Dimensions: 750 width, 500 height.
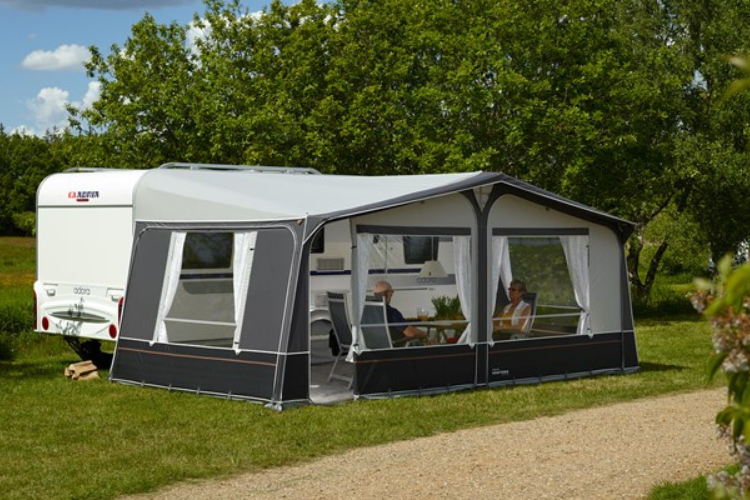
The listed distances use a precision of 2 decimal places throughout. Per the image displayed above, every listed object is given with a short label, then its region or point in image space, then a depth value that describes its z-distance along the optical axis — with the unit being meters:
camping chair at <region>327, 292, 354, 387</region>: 11.70
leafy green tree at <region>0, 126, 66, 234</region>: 72.81
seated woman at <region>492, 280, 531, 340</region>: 12.53
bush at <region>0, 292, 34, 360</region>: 17.39
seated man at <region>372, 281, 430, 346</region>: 11.61
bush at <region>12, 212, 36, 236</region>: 50.05
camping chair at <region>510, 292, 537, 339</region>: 12.68
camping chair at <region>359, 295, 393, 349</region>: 11.37
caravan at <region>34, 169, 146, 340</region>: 12.84
